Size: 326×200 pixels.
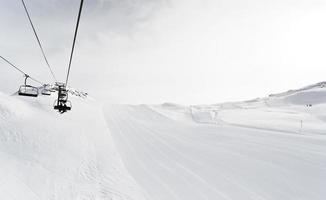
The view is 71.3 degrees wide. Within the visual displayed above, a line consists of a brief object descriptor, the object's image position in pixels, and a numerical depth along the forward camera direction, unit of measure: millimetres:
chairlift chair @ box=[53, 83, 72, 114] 13750
